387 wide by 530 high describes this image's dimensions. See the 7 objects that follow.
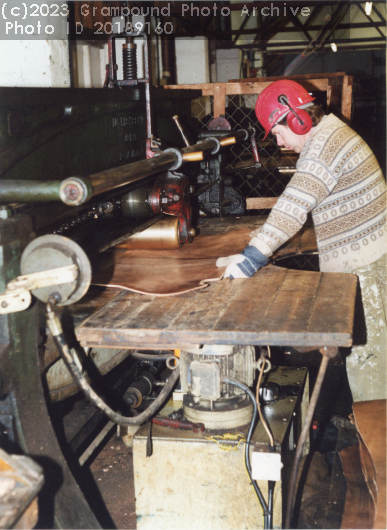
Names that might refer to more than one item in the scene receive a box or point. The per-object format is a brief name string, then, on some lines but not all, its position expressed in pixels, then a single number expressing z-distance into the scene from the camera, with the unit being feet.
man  6.97
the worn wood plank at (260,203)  14.14
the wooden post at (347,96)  13.54
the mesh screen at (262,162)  18.37
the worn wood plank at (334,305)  5.08
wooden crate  13.56
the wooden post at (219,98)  13.84
